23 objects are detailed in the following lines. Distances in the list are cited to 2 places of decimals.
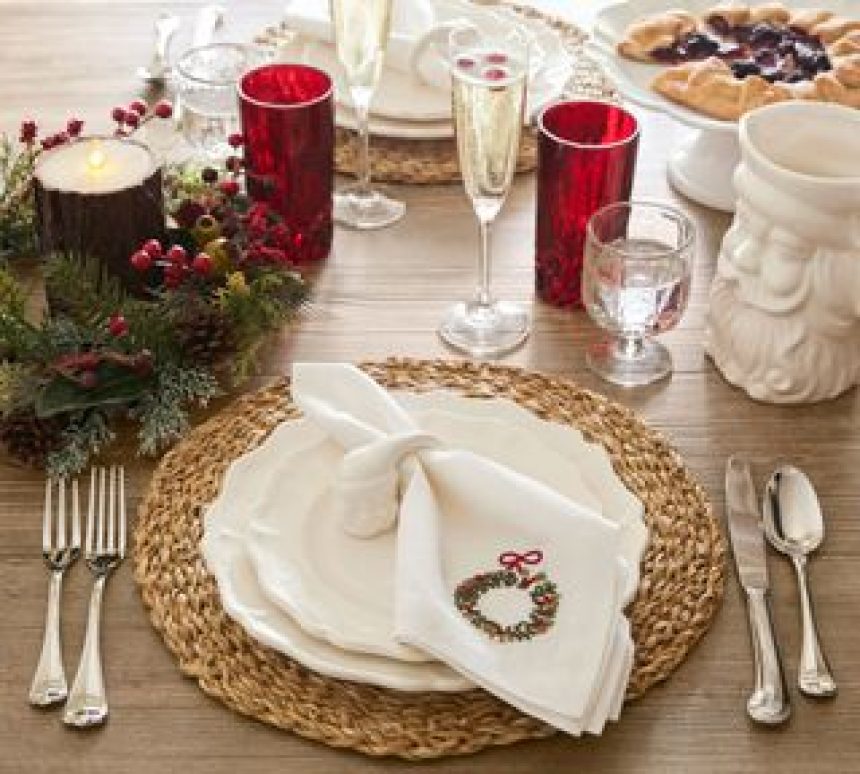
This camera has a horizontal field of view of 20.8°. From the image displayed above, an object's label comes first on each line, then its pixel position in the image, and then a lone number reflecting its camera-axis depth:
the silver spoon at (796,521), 1.57
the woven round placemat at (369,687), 1.48
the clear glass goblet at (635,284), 1.74
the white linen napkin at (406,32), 2.07
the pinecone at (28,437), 1.68
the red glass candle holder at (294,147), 1.86
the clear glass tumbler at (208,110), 2.05
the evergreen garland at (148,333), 1.68
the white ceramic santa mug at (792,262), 1.68
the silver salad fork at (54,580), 1.50
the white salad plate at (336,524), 1.52
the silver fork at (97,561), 1.49
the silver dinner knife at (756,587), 1.50
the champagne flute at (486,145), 1.74
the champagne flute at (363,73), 1.94
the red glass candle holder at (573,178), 1.82
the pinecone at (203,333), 1.73
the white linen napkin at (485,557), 1.46
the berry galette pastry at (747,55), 1.97
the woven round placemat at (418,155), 2.03
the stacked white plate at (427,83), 2.06
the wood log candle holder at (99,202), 1.75
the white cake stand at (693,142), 1.96
